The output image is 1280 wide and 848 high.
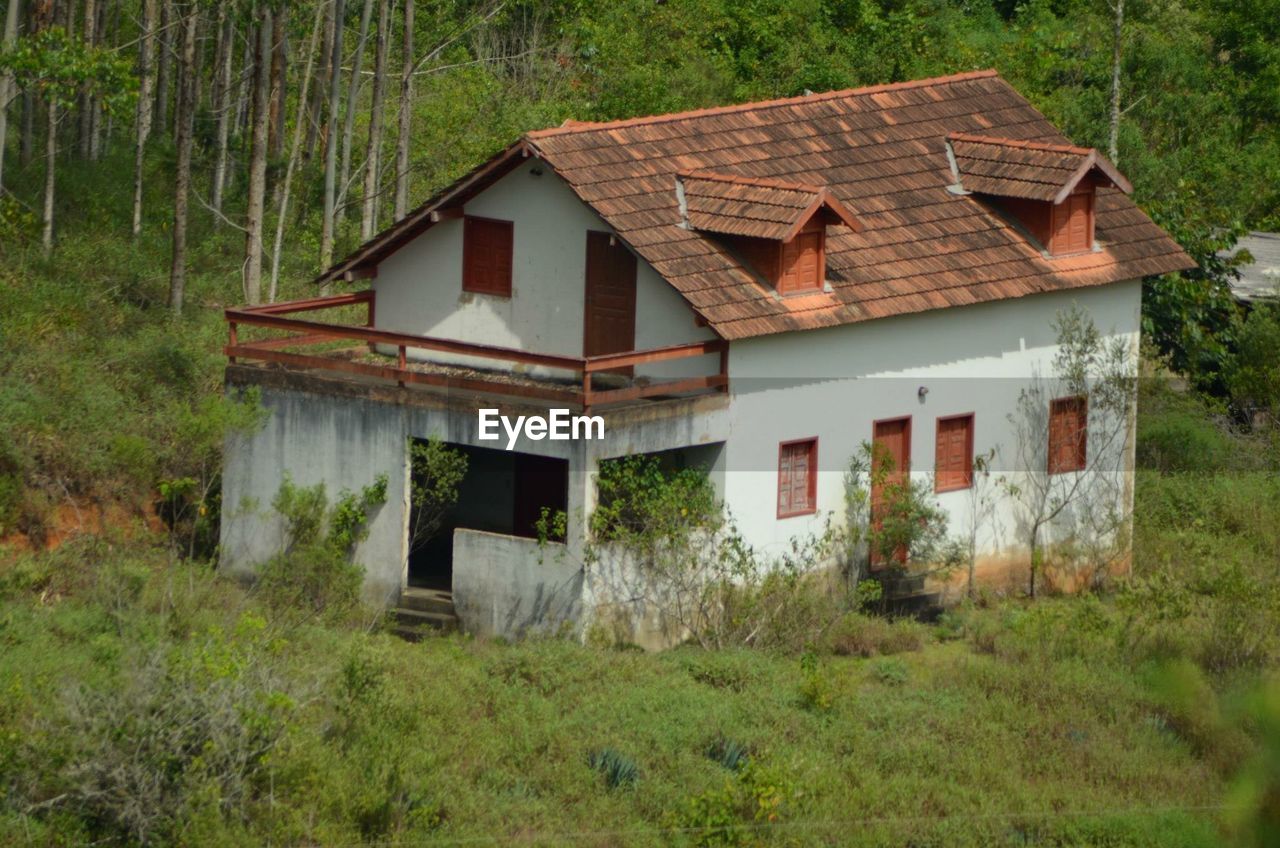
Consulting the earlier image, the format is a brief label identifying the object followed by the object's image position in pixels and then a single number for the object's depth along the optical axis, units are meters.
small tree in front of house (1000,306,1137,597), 21.89
